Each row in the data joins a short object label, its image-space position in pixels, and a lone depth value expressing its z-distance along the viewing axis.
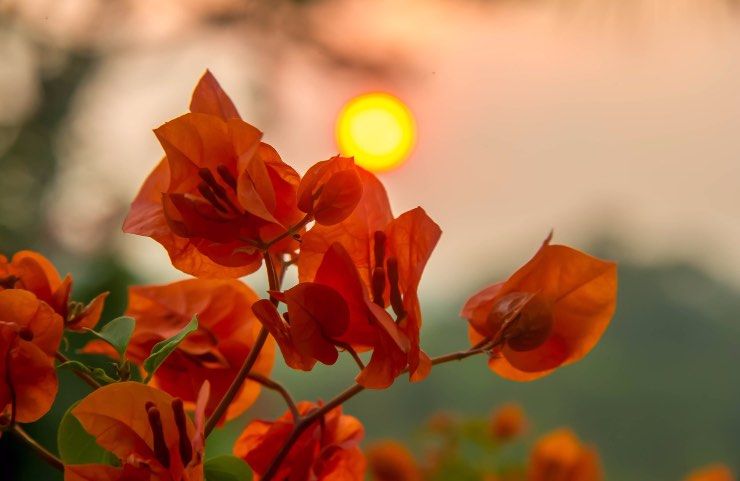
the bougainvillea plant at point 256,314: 0.96
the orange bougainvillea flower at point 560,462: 1.60
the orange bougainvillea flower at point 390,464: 1.76
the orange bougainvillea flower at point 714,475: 1.70
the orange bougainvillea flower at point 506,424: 2.05
